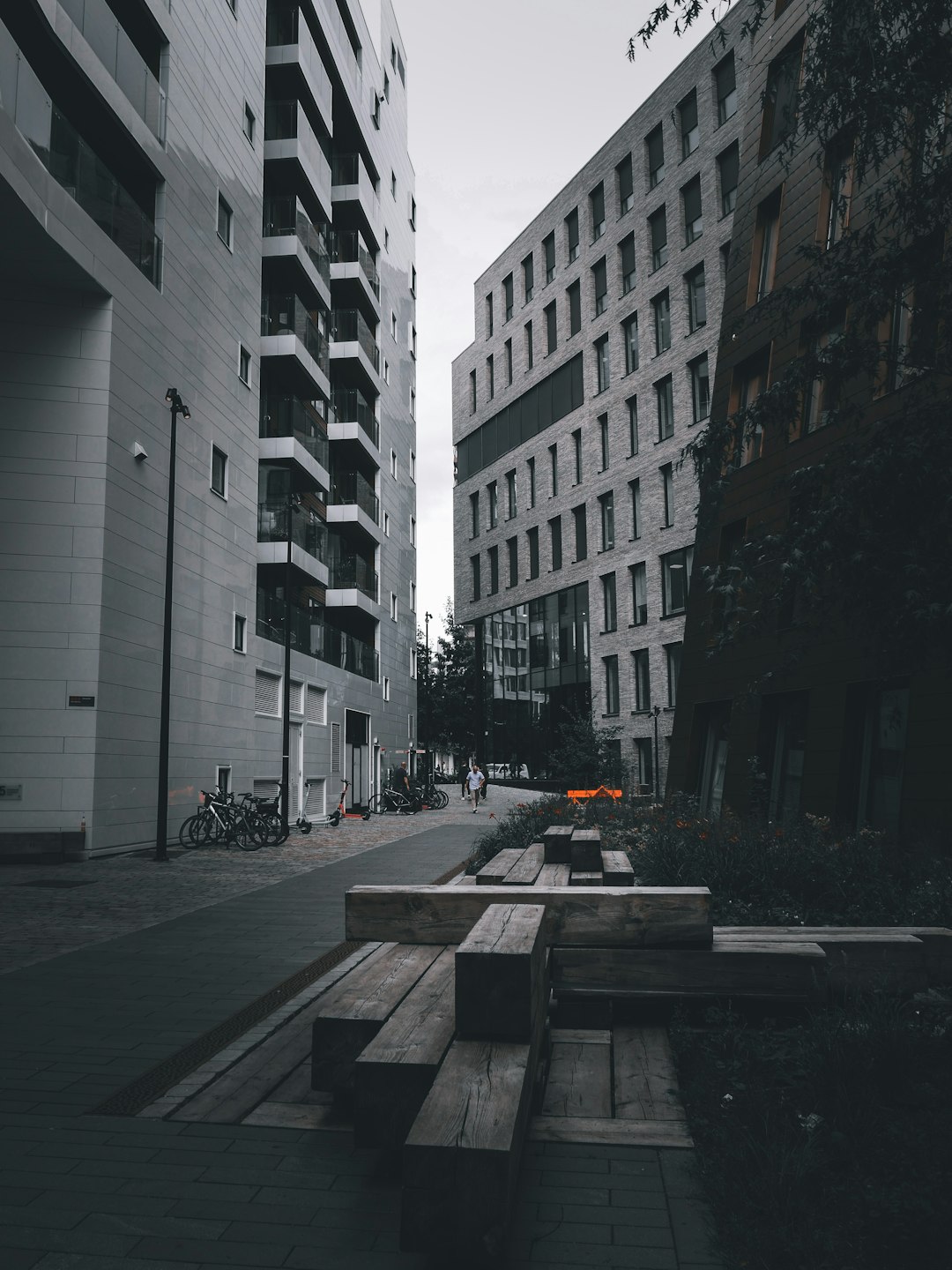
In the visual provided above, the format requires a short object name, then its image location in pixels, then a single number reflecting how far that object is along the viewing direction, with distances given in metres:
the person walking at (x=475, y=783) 36.94
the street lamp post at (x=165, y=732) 16.94
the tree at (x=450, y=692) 63.28
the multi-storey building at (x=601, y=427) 37.03
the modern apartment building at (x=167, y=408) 16.33
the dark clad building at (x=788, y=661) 12.48
